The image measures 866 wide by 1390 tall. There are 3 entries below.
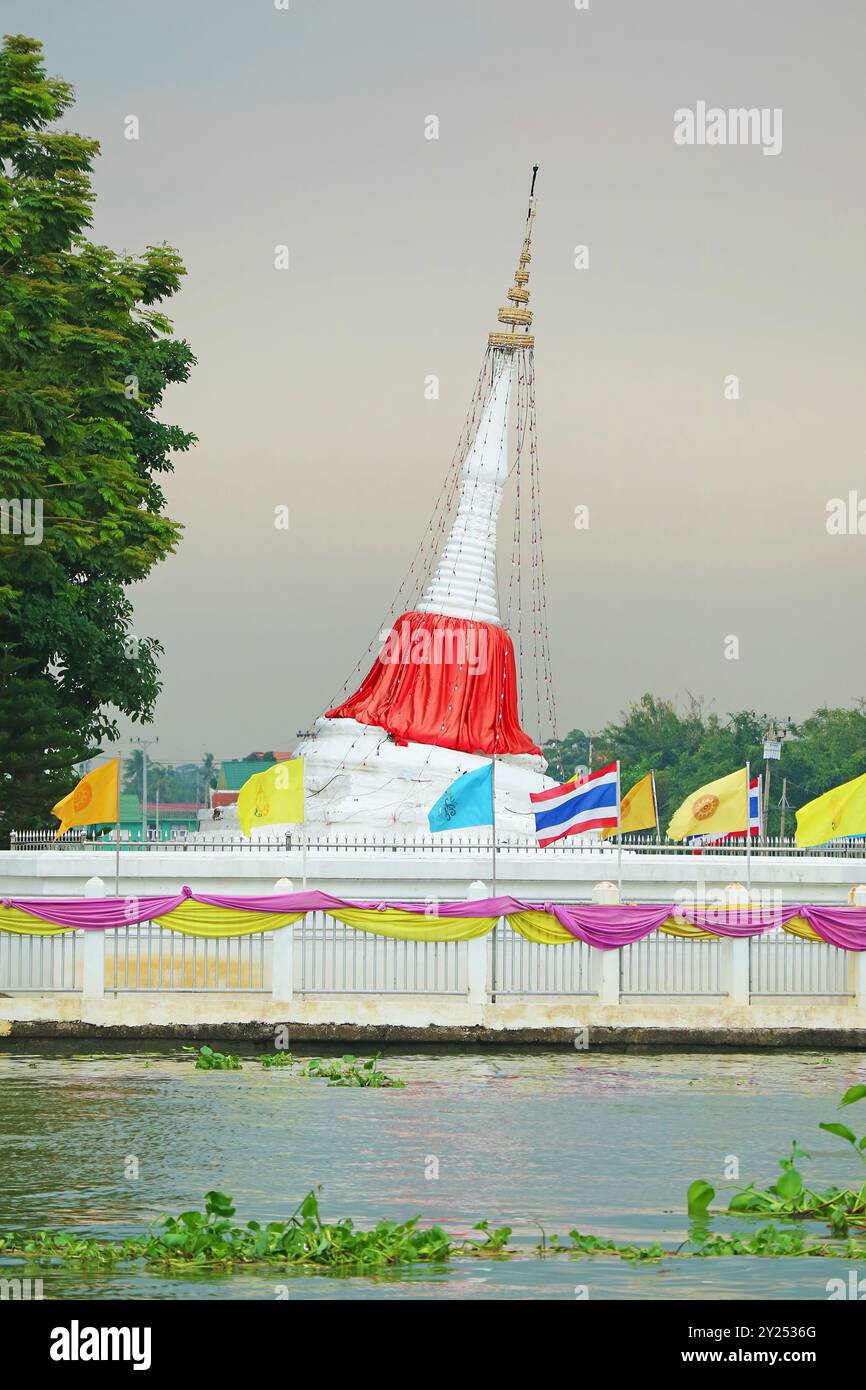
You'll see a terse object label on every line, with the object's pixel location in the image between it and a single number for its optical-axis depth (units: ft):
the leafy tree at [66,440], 122.01
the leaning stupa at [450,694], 141.69
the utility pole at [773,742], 176.70
